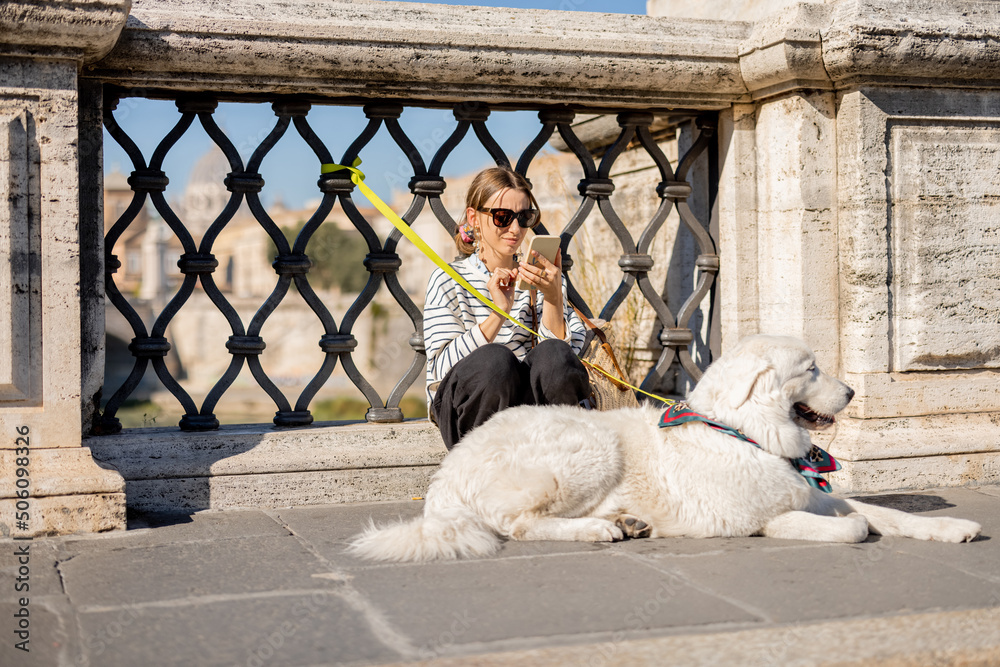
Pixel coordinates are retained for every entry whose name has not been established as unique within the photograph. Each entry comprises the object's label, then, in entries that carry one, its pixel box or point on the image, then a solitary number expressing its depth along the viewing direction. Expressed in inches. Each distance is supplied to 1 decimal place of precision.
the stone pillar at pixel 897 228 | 160.7
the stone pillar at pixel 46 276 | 130.9
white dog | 125.1
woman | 145.4
